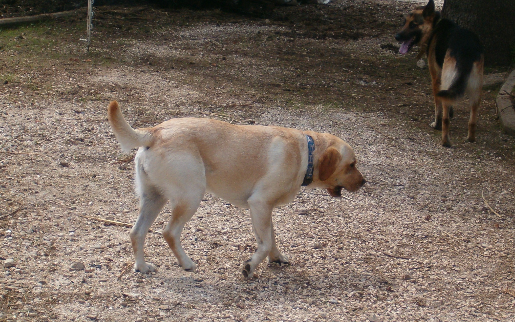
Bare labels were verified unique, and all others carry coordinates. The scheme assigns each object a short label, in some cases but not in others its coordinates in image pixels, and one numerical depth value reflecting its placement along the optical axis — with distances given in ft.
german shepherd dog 39.45
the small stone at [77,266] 22.80
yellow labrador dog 21.91
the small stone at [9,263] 22.53
